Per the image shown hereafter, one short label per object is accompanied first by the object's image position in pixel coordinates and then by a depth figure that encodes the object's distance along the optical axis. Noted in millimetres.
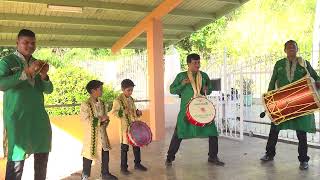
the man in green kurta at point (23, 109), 2188
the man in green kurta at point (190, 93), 3803
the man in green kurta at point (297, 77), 3638
